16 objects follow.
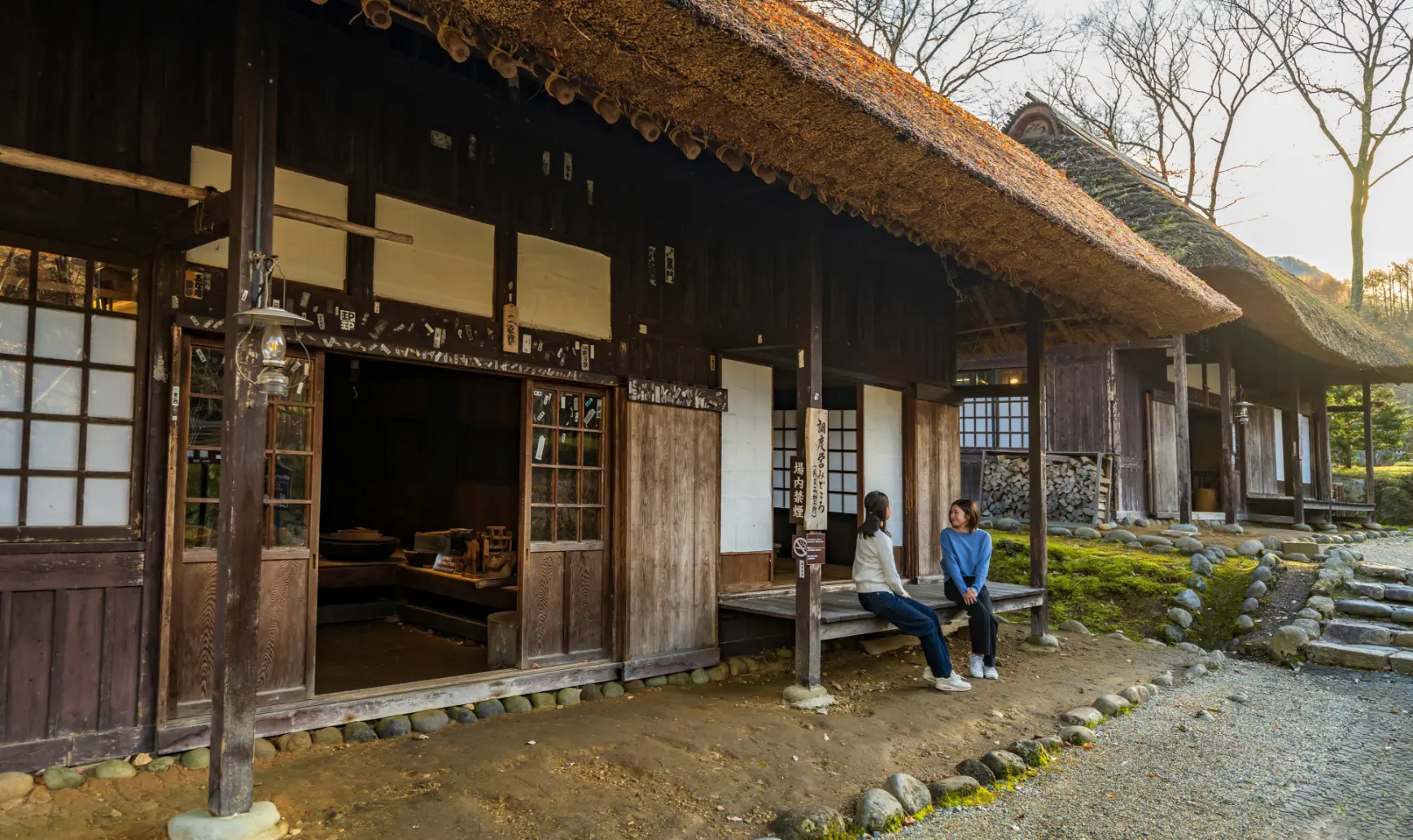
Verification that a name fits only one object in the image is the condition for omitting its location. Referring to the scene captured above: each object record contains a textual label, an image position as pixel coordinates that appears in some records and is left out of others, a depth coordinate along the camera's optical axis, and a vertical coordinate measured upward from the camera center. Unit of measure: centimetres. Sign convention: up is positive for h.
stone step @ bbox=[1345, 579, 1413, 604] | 841 -122
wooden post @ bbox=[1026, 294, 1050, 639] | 806 +16
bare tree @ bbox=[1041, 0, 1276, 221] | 2209 +965
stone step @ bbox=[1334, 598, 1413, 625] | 795 -134
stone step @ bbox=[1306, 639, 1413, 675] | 704 -158
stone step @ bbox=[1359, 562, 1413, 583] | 886 -110
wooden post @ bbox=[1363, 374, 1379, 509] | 1716 +12
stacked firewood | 1374 -35
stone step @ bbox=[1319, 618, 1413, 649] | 748 -147
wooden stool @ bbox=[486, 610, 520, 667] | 580 -120
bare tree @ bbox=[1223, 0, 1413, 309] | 2033 +940
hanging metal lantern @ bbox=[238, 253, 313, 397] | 327 +46
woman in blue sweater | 664 -84
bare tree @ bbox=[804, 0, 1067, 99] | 1756 +915
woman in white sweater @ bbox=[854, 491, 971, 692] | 625 -98
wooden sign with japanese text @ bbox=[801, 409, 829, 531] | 580 -2
